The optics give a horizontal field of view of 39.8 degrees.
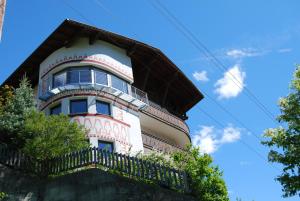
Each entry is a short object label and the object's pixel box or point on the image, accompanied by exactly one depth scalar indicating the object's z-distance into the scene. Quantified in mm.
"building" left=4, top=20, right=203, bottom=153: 25203
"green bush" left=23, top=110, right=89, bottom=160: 17109
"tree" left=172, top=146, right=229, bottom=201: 22922
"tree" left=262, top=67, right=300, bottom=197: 18297
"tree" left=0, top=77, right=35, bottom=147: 17844
